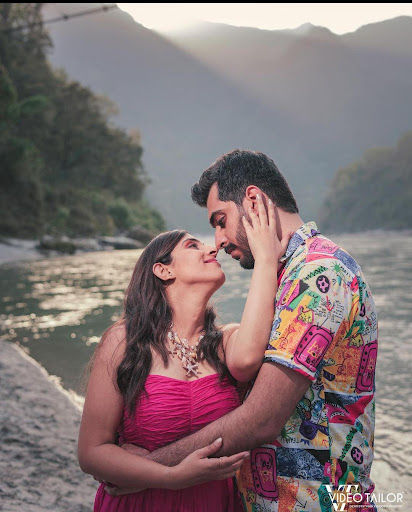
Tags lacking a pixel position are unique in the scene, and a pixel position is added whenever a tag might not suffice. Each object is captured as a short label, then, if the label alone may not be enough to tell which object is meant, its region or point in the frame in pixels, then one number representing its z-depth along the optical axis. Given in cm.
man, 145
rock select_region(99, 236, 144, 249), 3400
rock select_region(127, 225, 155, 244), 4167
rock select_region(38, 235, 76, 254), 2680
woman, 162
